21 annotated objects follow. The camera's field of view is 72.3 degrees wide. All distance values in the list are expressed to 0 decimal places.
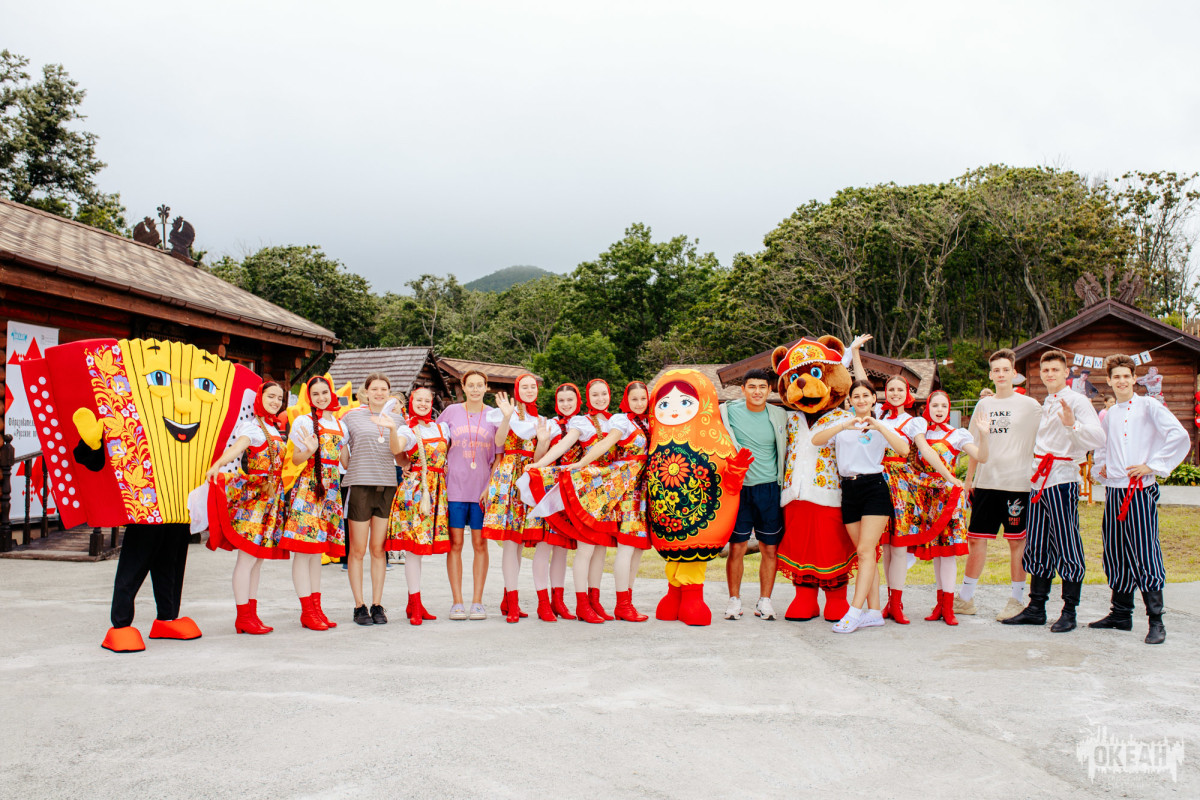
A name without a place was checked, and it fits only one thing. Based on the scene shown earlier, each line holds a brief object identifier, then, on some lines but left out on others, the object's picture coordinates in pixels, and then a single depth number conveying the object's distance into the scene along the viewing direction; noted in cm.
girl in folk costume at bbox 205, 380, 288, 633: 499
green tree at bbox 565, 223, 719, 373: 3953
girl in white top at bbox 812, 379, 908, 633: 522
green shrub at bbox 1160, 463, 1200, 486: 1538
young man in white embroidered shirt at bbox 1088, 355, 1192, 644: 507
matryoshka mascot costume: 543
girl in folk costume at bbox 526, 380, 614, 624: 537
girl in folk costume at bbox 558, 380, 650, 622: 541
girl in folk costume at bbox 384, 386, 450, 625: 537
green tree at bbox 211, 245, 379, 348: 3538
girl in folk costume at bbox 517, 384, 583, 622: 553
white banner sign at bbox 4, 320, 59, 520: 858
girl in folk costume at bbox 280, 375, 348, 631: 510
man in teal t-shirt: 561
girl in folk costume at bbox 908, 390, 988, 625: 550
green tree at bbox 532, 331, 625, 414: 3111
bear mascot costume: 544
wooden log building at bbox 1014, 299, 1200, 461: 1728
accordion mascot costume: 461
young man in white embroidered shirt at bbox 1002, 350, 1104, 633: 524
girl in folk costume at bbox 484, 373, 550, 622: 547
